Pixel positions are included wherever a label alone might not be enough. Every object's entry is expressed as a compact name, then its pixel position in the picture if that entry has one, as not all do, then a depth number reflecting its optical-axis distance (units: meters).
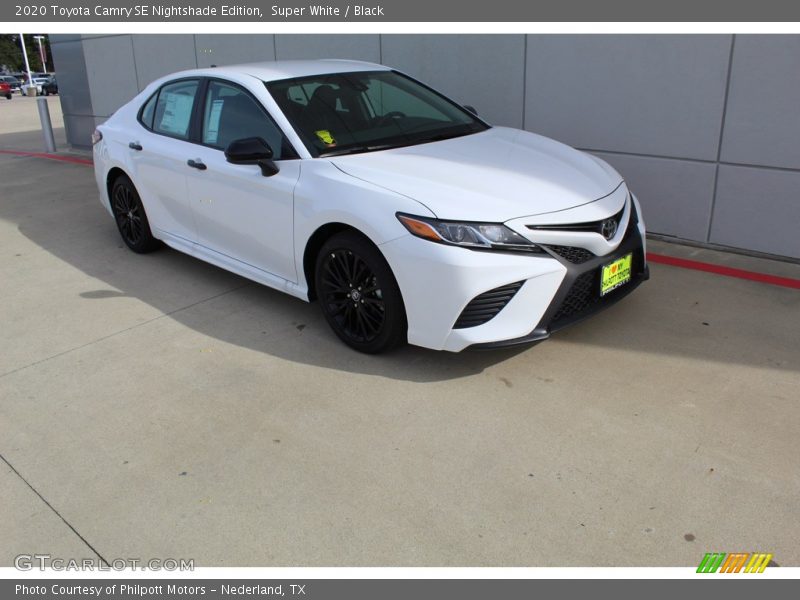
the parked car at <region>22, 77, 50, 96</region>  46.38
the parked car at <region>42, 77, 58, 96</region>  46.81
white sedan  3.62
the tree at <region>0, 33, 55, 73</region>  79.94
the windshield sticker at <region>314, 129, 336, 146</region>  4.38
